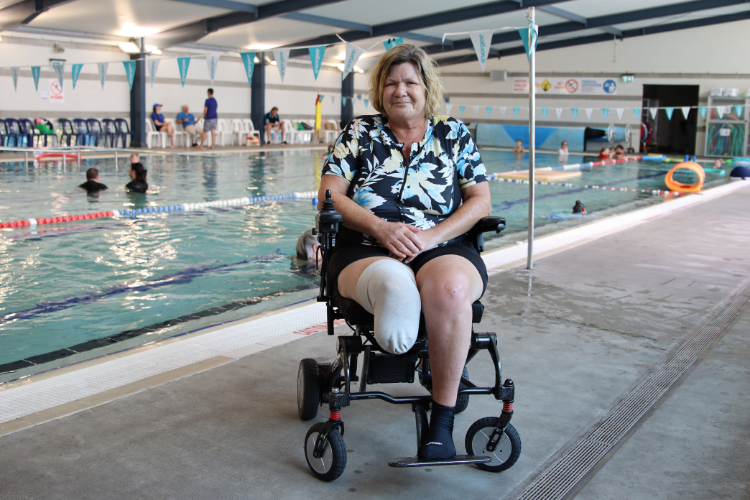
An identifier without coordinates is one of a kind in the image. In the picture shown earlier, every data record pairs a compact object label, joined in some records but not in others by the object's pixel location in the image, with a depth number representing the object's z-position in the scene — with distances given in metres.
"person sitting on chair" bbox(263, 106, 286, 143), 22.67
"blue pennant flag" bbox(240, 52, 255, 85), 12.52
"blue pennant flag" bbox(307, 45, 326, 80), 12.71
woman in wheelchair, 2.06
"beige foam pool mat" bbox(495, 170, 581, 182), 13.84
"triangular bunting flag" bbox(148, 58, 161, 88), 15.42
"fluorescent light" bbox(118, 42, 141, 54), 18.53
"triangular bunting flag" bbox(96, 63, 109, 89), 14.80
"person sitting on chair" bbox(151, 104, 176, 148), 19.28
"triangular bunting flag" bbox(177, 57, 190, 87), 13.95
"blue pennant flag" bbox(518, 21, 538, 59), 4.51
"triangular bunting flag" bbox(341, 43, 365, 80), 11.81
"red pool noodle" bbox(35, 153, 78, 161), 13.62
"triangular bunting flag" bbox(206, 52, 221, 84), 13.02
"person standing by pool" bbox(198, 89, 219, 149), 19.00
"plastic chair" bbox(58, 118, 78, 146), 16.59
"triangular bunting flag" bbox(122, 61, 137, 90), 14.78
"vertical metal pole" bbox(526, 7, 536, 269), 4.48
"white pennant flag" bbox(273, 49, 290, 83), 12.57
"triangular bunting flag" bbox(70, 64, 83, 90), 14.41
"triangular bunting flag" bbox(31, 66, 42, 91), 14.70
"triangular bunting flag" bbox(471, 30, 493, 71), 8.71
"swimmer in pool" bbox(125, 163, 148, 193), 9.82
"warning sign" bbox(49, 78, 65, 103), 17.27
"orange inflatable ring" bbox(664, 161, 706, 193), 11.41
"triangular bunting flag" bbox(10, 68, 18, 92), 15.05
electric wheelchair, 1.90
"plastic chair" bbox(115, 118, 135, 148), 18.55
